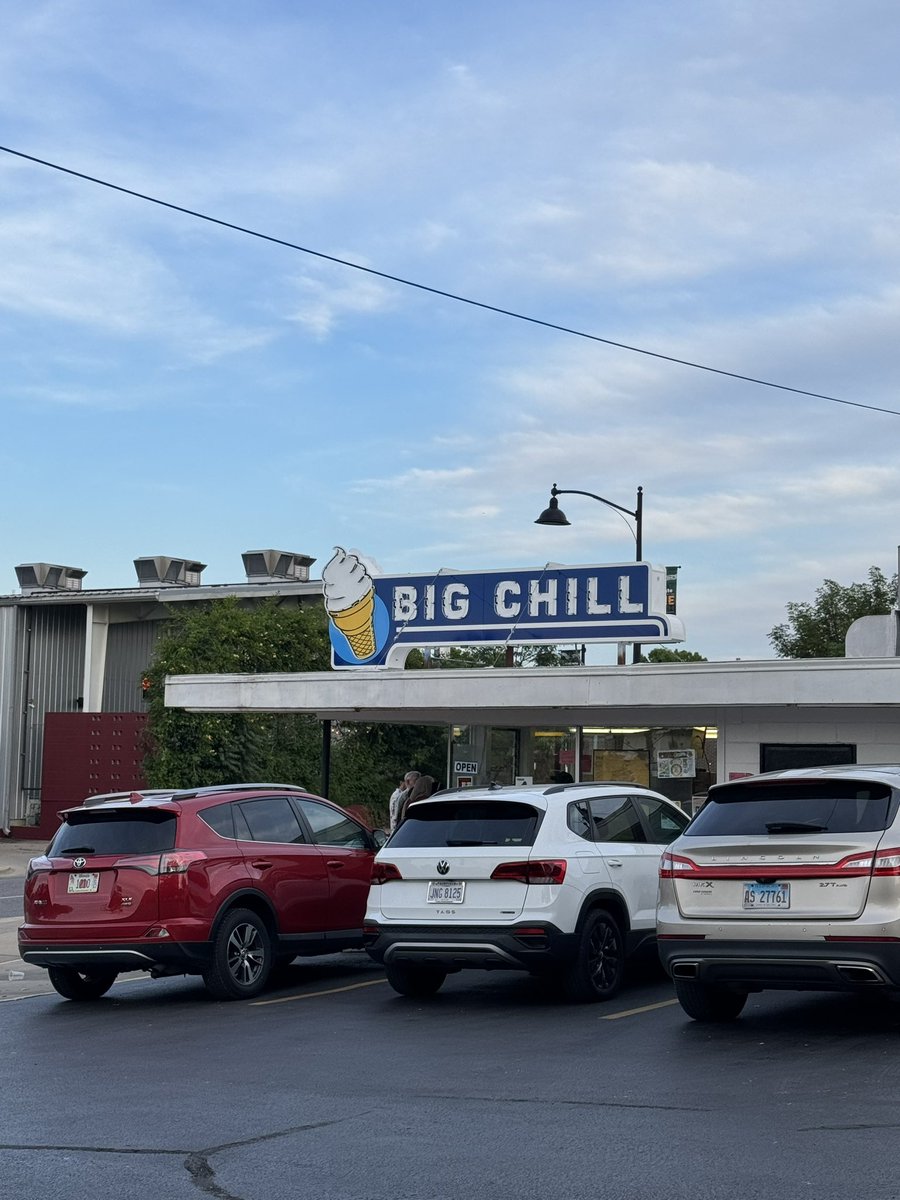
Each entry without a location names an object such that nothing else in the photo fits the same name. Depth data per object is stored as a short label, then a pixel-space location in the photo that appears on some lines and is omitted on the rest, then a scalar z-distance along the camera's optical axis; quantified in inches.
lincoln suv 378.9
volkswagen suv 456.4
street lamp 1059.9
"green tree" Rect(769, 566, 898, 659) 1905.8
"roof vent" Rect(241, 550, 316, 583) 1694.1
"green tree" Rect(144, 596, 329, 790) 1386.6
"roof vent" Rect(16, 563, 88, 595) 1765.5
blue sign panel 788.0
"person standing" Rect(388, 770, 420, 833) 755.4
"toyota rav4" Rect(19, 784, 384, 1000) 483.5
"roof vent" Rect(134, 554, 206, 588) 1727.4
